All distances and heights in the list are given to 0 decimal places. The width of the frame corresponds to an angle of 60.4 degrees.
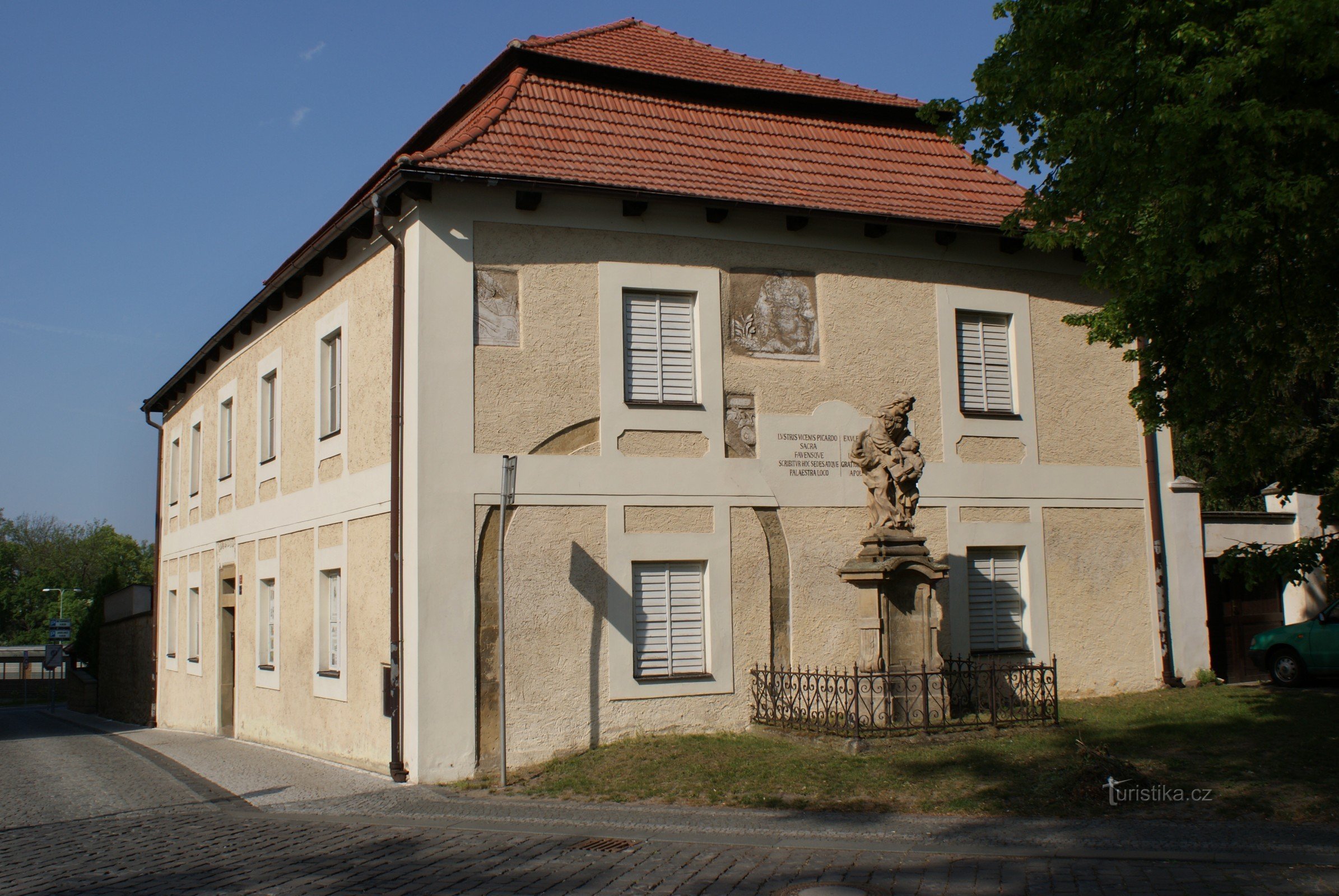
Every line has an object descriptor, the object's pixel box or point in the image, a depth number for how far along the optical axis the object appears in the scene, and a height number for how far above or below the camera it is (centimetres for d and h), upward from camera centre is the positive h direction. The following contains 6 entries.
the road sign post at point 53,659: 3672 -194
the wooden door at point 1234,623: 1802 -84
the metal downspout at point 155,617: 2498 -48
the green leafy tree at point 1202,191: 886 +319
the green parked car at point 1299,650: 1672 -119
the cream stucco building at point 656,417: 1245 +201
